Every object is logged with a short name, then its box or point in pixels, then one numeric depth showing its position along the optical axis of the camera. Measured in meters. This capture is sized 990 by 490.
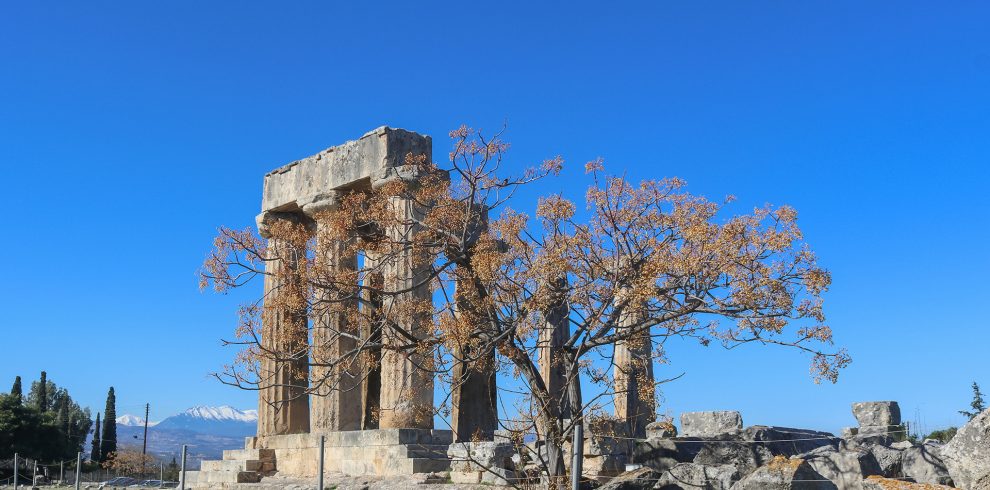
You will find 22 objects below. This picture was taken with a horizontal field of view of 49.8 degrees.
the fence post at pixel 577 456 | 11.12
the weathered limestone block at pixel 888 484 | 13.92
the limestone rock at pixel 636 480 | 16.28
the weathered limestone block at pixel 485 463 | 19.73
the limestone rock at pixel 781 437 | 19.22
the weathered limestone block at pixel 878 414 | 25.02
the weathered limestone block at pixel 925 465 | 15.21
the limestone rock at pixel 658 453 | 18.86
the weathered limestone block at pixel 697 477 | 16.23
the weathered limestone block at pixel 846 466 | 15.59
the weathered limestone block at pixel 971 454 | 14.02
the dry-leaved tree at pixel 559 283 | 17.09
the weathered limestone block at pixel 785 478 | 14.40
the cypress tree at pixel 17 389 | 61.06
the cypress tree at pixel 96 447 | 67.69
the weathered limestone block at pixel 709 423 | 23.00
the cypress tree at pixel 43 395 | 68.69
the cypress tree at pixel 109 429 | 69.44
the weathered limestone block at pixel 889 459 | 16.33
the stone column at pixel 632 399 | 22.98
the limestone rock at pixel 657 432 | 21.59
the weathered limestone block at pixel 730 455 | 18.06
